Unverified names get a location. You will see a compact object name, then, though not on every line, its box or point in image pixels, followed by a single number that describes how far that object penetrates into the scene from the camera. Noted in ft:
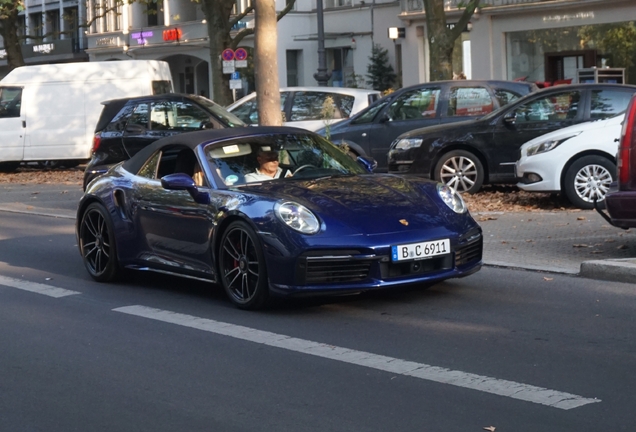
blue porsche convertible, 25.59
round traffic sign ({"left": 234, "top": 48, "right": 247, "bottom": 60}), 87.66
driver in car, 28.86
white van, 86.84
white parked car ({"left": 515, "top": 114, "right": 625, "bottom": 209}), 44.93
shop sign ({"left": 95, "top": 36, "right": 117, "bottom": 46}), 183.52
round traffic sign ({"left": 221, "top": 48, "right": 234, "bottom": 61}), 87.15
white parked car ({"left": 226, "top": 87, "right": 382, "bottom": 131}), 67.15
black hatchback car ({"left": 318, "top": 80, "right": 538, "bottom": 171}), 57.16
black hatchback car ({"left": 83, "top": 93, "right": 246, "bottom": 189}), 61.93
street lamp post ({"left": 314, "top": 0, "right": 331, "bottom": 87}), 121.08
